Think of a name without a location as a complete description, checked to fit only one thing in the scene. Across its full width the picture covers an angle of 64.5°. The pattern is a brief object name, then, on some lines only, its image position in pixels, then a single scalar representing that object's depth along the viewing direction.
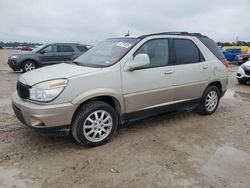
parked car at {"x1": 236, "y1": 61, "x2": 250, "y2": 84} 7.81
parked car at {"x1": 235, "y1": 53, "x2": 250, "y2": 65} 16.13
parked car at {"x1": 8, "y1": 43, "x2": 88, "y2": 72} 9.61
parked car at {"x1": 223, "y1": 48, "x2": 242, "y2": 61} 19.70
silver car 2.74
